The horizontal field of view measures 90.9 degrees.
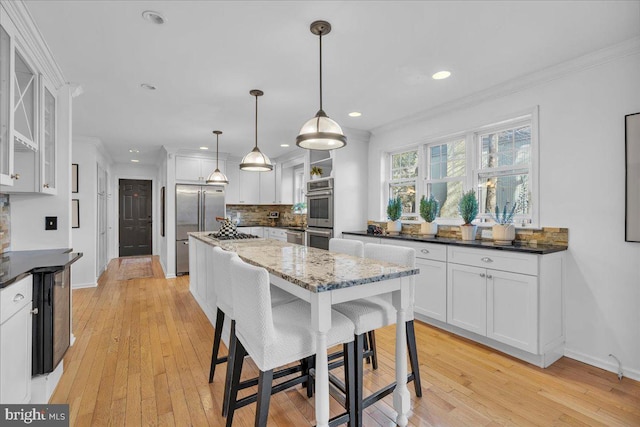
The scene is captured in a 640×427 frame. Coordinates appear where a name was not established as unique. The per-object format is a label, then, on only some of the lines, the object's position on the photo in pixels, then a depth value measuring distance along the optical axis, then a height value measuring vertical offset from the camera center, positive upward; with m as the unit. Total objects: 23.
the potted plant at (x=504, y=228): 2.98 -0.15
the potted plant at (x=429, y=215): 3.75 -0.03
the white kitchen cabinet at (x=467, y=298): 2.87 -0.81
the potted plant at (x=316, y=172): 5.02 +0.64
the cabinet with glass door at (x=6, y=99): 1.84 +0.67
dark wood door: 8.05 -0.17
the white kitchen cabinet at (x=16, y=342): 1.53 -0.70
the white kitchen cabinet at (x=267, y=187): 7.19 +0.57
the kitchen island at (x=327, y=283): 1.46 -0.35
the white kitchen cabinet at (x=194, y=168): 5.98 +0.84
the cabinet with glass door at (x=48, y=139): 2.47 +0.60
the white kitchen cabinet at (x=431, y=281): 3.19 -0.72
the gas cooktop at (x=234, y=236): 3.60 -0.30
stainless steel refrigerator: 5.94 -0.01
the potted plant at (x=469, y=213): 3.29 -0.01
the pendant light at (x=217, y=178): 4.66 +0.50
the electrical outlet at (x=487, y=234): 3.23 -0.22
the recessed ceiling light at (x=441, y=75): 2.79 +1.24
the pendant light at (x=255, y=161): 3.27 +0.54
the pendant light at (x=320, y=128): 2.07 +0.56
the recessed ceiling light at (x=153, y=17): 1.96 +1.24
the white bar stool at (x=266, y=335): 1.41 -0.60
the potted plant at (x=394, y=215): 4.13 -0.04
